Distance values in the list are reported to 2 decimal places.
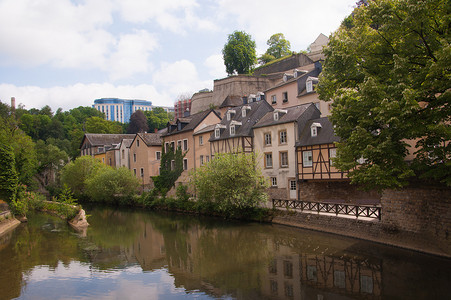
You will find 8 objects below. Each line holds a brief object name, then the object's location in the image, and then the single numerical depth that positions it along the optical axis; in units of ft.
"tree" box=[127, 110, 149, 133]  247.09
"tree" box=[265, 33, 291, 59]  217.77
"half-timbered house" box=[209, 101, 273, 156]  94.63
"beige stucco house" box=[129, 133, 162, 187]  140.46
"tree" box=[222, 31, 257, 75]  186.39
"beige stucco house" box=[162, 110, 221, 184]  116.78
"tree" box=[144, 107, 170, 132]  274.77
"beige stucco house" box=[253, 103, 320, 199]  83.66
